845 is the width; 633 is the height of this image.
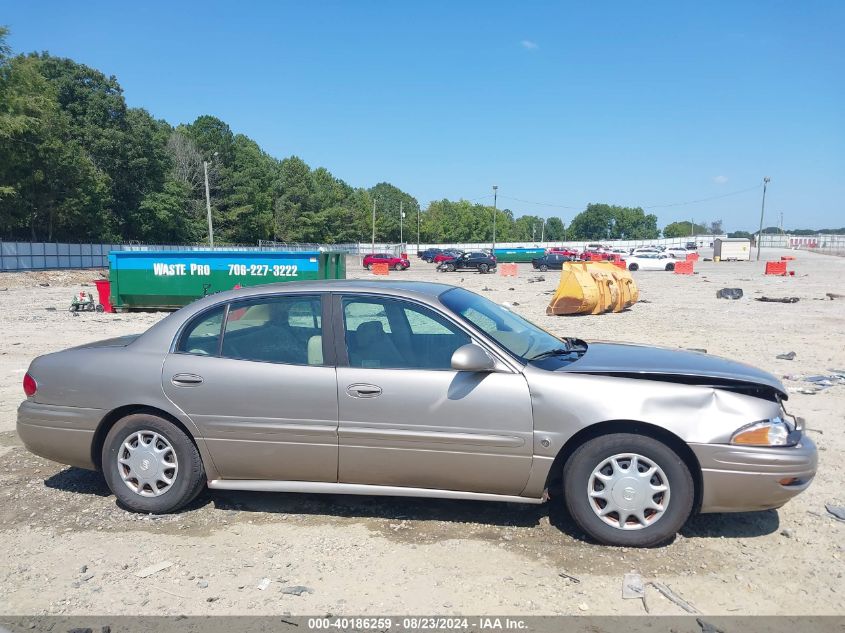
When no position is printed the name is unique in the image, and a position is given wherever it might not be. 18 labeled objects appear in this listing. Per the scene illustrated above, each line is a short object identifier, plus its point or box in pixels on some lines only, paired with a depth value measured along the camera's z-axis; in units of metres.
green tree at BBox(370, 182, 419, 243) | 111.00
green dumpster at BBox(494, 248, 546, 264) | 68.72
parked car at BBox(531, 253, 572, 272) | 49.34
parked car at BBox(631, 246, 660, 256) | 47.88
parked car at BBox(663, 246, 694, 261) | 57.12
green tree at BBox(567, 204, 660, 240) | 167.75
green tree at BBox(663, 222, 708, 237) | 197.75
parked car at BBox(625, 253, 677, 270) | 46.22
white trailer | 61.31
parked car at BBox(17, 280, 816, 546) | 3.64
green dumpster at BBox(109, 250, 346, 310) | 17.50
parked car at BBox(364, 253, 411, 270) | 52.03
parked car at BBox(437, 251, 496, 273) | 45.78
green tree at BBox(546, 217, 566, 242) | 187.00
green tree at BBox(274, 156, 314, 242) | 86.50
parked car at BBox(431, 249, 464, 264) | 58.41
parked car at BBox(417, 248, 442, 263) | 69.28
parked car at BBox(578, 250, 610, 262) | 49.88
